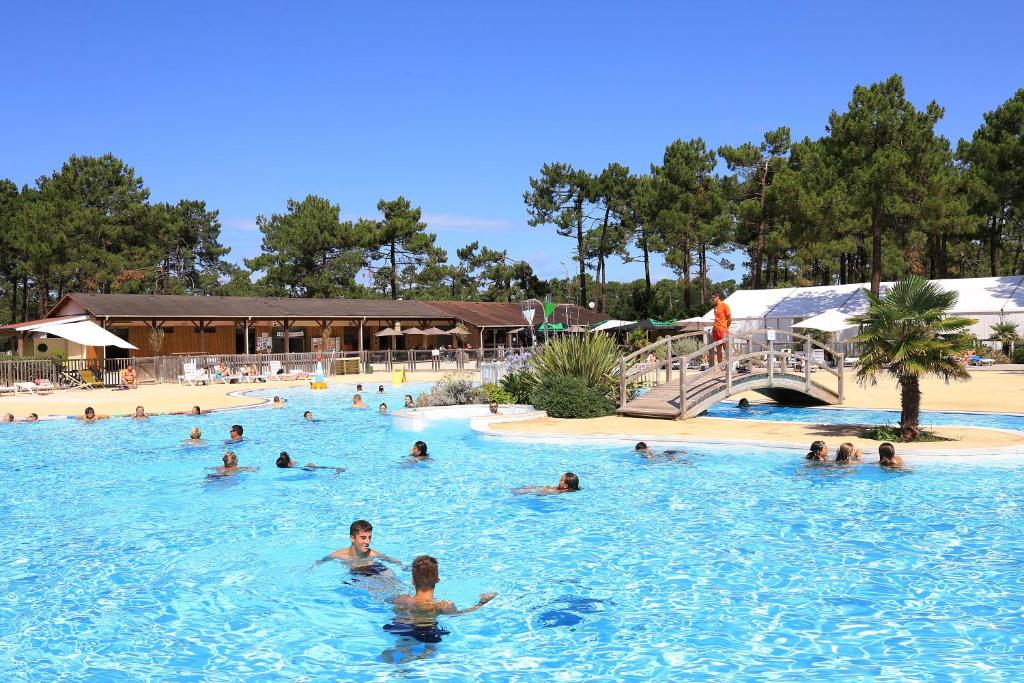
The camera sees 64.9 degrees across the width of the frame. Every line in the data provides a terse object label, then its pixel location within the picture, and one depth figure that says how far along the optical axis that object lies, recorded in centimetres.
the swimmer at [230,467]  1323
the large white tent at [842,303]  3878
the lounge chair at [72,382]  2772
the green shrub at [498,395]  2002
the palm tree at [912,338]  1277
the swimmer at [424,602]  667
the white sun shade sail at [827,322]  3238
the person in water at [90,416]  1912
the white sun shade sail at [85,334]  2808
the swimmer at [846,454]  1202
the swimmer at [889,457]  1170
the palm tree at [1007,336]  3497
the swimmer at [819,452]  1220
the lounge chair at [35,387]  2637
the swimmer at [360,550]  792
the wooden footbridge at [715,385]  1750
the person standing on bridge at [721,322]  1901
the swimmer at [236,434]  1608
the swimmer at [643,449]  1346
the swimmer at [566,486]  1116
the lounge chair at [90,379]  2784
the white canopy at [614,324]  4168
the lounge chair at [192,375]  3028
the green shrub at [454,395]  2038
